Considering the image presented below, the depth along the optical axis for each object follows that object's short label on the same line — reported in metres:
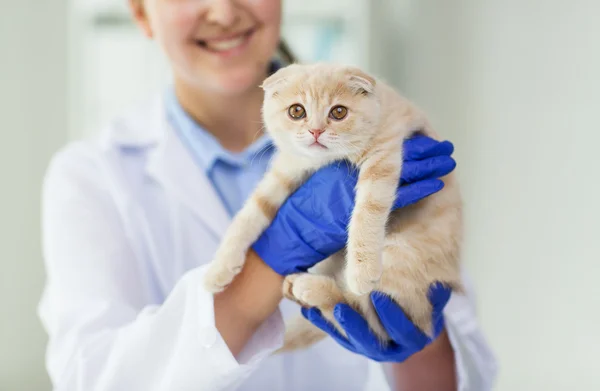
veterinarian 1.04
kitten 0.92
